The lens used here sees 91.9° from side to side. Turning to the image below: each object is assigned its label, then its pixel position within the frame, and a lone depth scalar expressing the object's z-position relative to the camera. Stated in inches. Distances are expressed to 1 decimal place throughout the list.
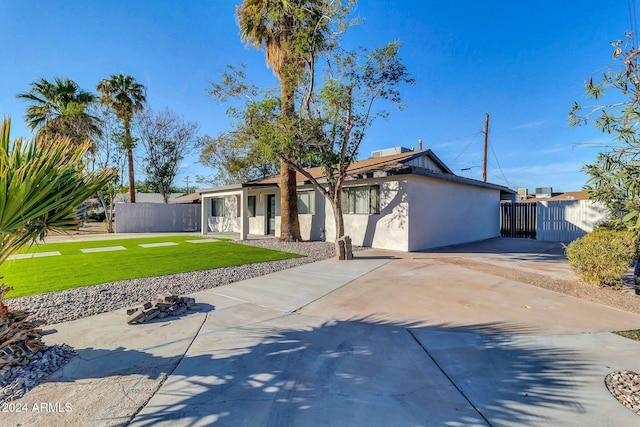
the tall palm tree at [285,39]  394.0
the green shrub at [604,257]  236.7
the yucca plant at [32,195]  98.7
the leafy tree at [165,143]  1029.2
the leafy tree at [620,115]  135.3
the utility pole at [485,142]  815.1
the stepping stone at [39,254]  399.6
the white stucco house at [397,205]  450.3
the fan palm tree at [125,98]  828.6
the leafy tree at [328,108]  389.4
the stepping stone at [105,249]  460.3
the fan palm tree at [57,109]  766.5
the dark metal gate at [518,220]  675.4
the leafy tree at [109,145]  840.3
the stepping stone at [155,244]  514.0
